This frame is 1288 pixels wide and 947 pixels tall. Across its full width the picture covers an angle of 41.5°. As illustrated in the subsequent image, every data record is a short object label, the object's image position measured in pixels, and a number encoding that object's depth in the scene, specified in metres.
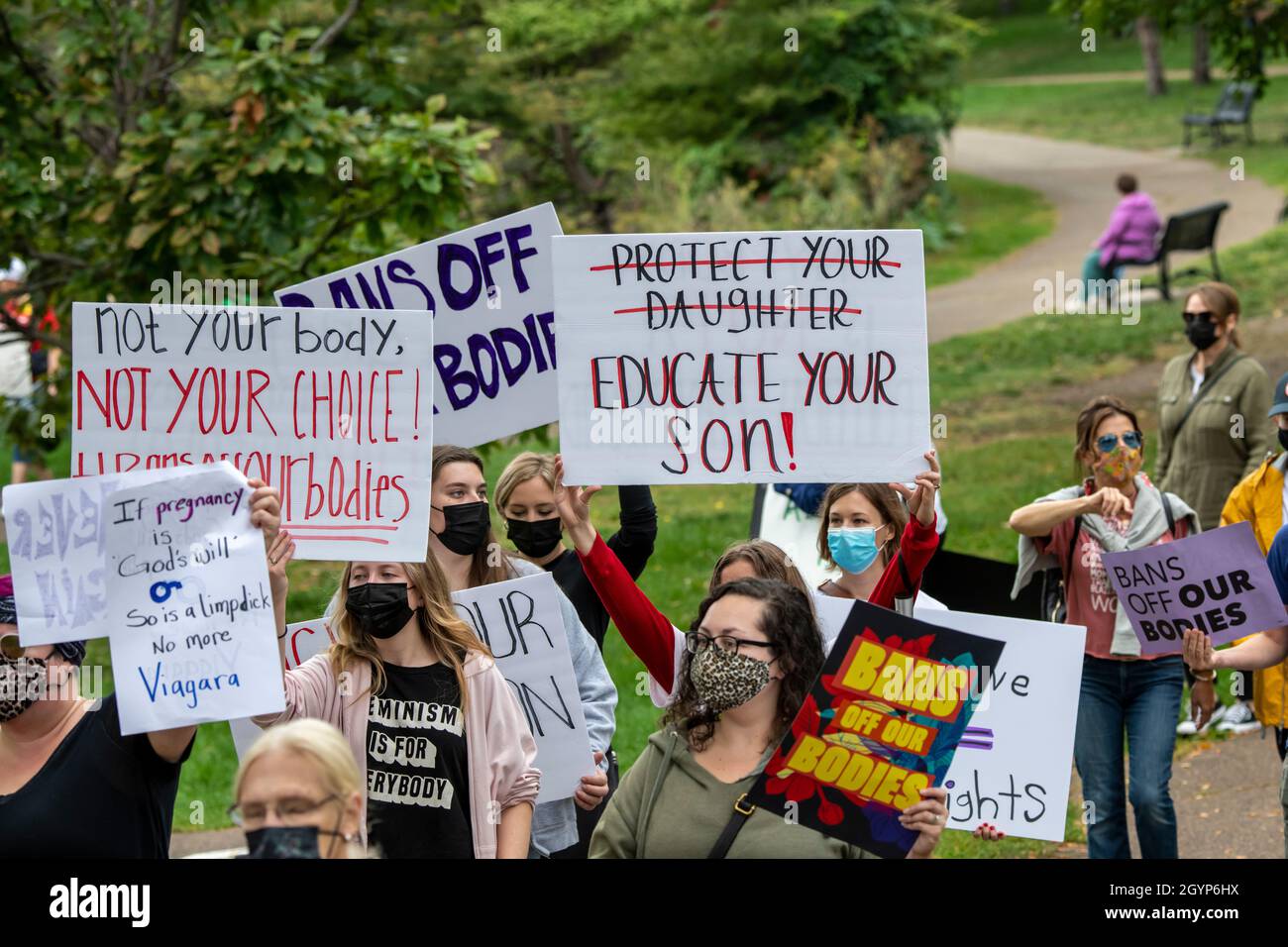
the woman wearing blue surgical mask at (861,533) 5.26
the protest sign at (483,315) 5.54
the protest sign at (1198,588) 5.01
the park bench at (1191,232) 16.75
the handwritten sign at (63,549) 3.87
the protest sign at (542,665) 4.93
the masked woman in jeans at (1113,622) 5.60
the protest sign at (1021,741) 4.68
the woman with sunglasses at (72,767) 3.75
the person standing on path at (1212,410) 7.56
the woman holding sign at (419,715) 4.13
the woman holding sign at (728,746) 3.75
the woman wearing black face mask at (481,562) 5.00
